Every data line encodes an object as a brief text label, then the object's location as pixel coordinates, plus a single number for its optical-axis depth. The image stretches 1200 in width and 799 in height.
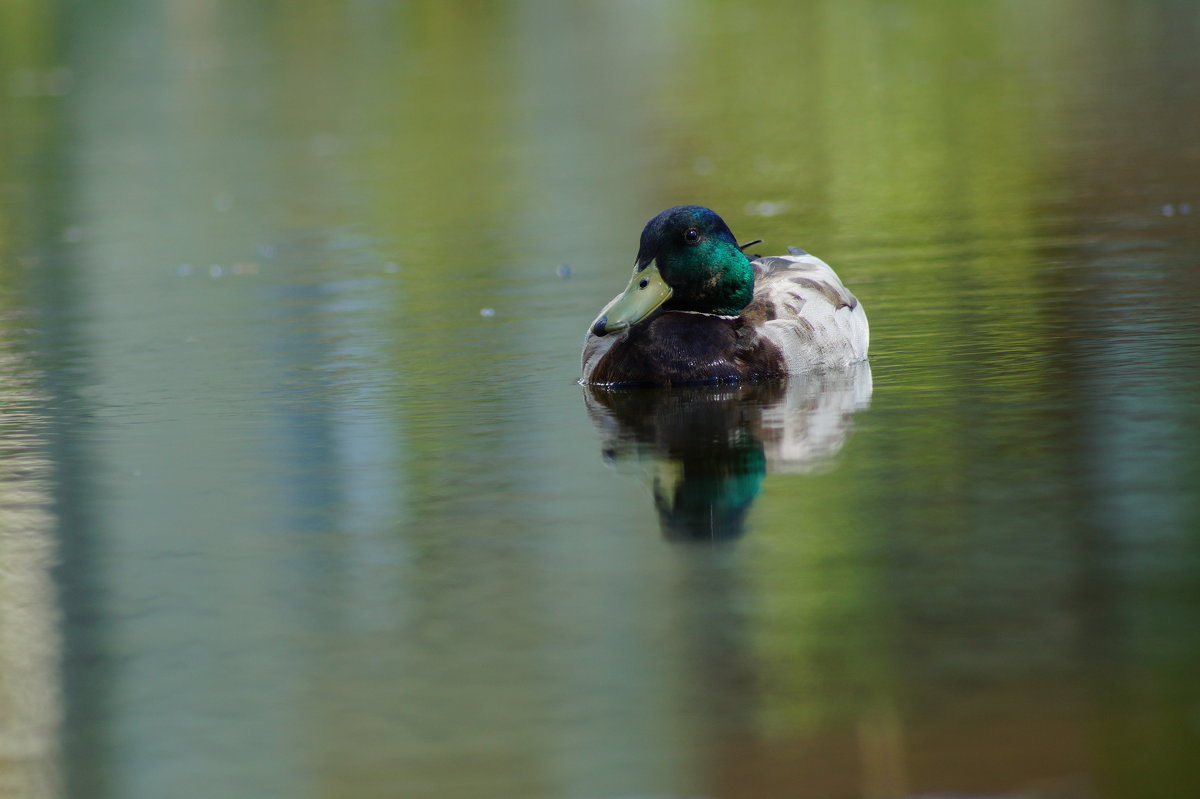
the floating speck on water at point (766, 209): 18.28
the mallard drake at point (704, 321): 10.63
